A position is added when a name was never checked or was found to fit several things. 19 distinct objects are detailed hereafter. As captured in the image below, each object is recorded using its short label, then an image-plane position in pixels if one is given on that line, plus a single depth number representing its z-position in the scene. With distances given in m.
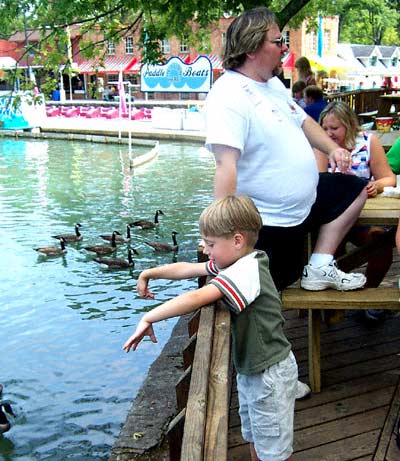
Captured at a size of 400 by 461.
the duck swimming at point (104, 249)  13.02
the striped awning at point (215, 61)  43.94
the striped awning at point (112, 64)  56.16
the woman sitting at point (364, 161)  4.32
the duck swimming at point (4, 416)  6.51
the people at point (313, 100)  8.54
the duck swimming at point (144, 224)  14.79
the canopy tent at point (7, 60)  46.19
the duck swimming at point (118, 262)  12.16
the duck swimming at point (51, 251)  12.89
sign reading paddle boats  25.69
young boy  2.43
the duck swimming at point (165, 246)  13.05
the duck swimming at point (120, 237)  13.66
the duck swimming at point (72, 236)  13.62
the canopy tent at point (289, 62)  36.21
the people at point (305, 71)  10.76
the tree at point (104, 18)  11.05
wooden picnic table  3.45
